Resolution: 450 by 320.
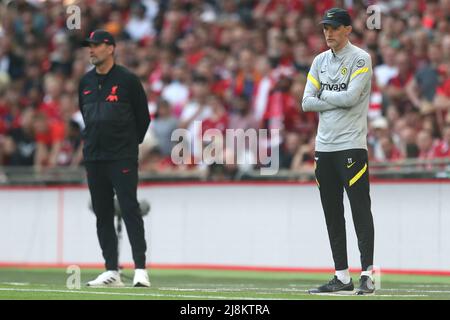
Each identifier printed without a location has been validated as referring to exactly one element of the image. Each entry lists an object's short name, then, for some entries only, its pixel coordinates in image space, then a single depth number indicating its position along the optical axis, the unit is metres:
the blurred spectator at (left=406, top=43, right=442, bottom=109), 18.38
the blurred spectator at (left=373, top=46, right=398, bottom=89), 19.33
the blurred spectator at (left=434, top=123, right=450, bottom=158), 16.78
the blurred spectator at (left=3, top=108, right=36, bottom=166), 22.27
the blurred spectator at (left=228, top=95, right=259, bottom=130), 19.81
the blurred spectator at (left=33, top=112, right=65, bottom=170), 21.89
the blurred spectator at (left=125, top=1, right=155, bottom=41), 24.72
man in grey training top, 11.05
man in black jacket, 12.64
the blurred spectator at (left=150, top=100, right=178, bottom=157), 20.38
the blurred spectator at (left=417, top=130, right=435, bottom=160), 17.05
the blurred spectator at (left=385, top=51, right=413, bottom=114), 18.58
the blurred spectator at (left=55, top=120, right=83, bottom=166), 21.42
